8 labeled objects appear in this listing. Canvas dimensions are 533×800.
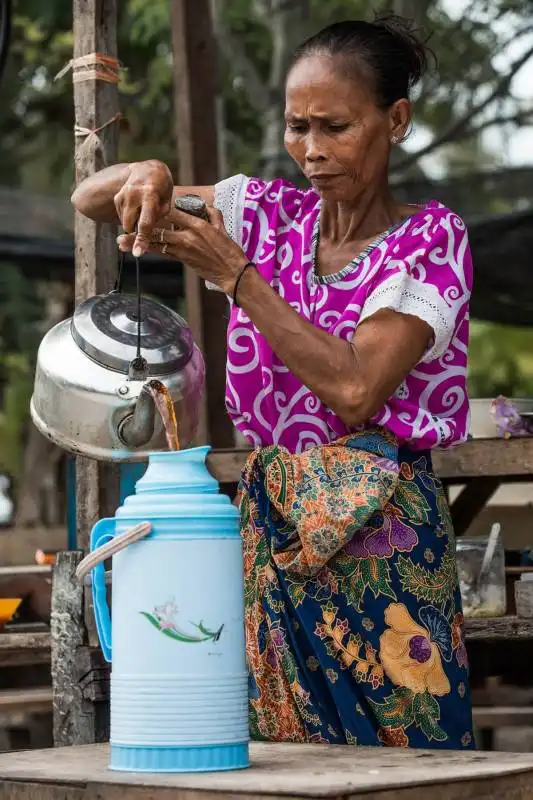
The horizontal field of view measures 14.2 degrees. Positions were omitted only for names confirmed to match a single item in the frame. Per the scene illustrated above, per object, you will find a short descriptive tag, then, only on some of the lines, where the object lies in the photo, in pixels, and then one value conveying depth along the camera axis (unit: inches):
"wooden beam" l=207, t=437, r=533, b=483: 199.5
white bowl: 222.5
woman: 114.9
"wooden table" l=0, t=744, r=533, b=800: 86.6
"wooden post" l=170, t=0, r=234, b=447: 267.4
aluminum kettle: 140.9
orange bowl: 219.5
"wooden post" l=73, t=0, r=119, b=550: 183.1
